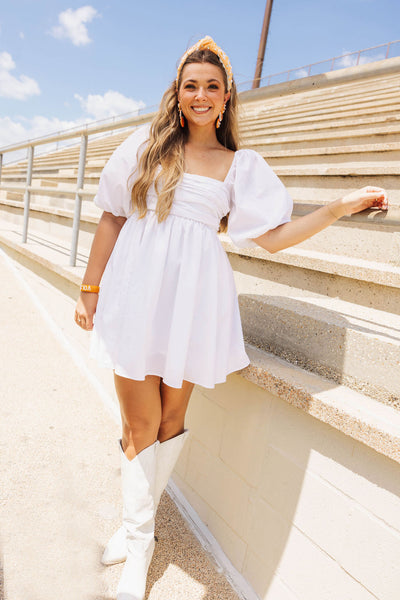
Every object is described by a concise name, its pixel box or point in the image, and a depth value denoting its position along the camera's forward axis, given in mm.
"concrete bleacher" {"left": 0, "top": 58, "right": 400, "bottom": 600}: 1131
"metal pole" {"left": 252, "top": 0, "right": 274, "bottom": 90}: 13688
